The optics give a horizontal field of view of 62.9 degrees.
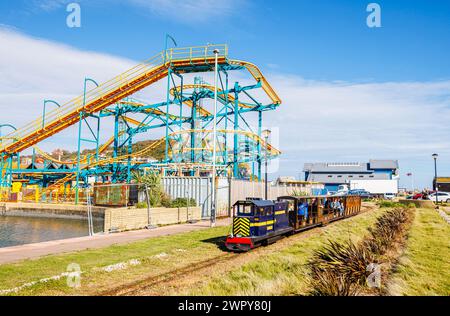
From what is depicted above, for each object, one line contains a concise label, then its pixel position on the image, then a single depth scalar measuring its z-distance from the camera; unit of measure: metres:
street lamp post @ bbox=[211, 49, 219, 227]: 24.17
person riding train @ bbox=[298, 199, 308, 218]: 20.91
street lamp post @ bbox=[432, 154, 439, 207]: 43.97
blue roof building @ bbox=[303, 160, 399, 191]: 108.44
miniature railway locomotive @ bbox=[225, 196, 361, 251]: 15.66
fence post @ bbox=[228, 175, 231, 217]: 29.72
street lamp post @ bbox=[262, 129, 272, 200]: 24.11
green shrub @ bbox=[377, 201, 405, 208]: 45.53
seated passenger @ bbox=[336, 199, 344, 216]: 29.35
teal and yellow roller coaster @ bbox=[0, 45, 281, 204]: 39.84
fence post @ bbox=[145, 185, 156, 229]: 23.20
